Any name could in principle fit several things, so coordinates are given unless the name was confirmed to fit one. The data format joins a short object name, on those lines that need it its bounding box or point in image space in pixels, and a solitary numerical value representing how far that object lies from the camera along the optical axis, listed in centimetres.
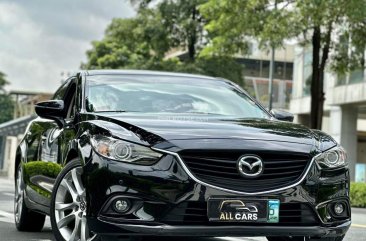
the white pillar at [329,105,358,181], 3447
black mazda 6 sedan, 448
